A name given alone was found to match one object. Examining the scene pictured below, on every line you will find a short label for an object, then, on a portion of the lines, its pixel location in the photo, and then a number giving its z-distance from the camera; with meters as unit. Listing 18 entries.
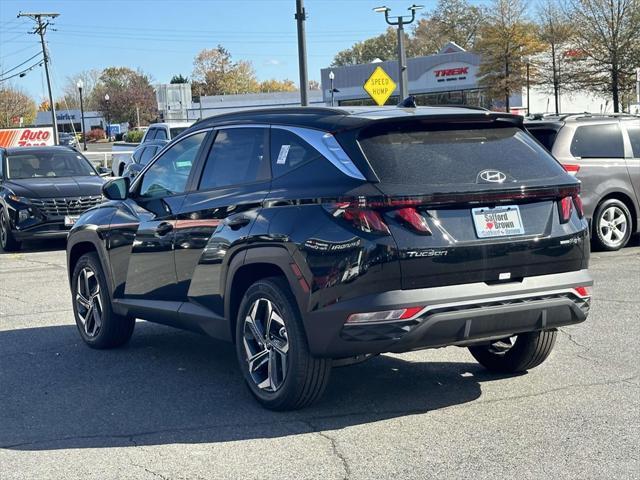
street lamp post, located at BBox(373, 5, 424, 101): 28.83
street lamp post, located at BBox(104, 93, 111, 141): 98.81
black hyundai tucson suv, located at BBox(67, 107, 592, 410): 5.01
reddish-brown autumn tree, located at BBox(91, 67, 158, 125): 105.00
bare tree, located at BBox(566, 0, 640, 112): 40.78
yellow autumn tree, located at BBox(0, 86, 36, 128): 92.12
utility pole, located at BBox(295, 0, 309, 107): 20.53
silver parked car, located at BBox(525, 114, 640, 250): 12.20
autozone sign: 40.25
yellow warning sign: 24.92
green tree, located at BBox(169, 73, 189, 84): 119.16
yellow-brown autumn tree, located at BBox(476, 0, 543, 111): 51.66
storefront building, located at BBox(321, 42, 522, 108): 63.12
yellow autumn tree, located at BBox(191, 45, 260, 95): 116.94
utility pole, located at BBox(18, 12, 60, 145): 58.56
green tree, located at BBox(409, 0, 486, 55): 103.50
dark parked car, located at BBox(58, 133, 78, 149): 66.84
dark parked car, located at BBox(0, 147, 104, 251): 15.33
